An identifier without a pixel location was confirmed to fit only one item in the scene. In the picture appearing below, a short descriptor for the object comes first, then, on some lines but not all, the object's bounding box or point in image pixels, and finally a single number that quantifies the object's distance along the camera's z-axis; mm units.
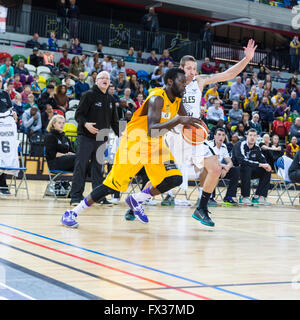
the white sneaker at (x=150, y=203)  9592
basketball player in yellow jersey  5629
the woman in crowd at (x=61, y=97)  14809
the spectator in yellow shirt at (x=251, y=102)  19673
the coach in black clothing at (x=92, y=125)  8375
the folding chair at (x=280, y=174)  11745
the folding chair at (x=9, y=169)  8811
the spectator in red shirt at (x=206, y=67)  22016
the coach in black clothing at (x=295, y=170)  10578
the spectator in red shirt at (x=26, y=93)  14434
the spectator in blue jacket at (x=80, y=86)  15945
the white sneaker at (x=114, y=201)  9362
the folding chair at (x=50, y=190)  9686
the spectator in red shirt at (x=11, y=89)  13798
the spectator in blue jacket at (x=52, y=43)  18672
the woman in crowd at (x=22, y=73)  15547
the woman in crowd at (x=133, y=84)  17642
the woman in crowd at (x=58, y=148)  9320
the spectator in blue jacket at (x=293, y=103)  21014
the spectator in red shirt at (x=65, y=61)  17636
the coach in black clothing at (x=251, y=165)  10922
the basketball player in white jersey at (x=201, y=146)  6328
